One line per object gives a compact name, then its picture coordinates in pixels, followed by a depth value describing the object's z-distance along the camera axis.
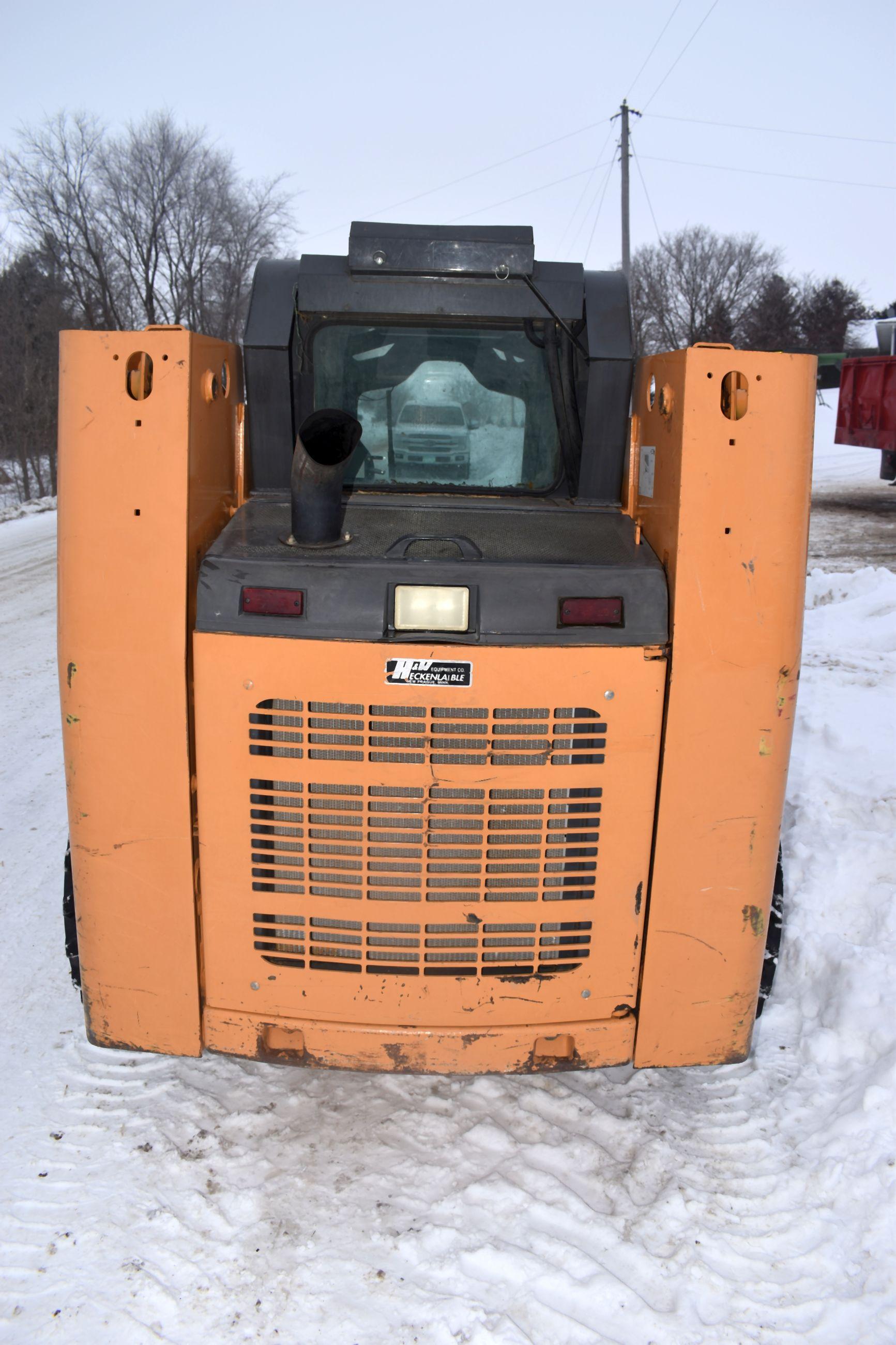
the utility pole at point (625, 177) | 27.59
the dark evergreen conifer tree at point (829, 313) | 40.41
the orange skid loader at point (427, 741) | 2.34
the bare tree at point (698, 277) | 46.97
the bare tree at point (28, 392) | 22.47
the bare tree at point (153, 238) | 33.12
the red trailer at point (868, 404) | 13.43
